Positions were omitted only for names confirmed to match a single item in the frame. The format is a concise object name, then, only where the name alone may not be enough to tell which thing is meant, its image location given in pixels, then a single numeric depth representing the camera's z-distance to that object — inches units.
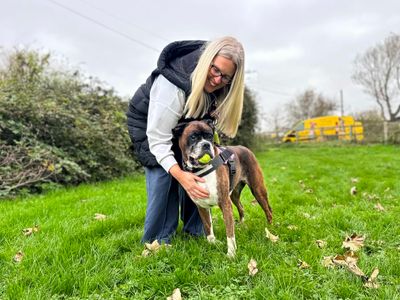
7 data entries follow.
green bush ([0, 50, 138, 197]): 239.9
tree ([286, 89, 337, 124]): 1727.4
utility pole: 1817.8
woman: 103.4
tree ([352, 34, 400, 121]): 1267.2
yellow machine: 844.6
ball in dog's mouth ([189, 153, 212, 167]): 102.8
